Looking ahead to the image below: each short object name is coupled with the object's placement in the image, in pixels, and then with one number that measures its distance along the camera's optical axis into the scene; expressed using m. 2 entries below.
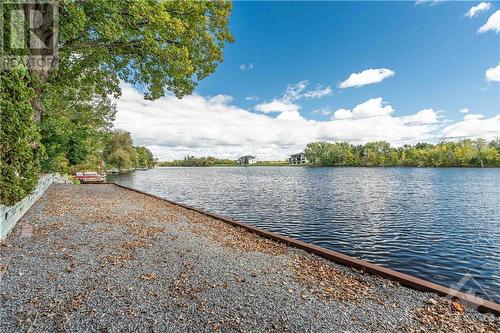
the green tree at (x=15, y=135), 7.29
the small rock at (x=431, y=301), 4.69
